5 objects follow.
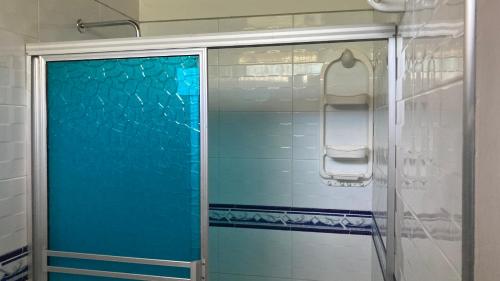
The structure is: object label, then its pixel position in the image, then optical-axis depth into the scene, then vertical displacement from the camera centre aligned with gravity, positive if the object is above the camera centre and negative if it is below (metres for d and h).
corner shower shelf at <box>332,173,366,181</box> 2.16 -0.20
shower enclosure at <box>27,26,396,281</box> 1.47 -0.03
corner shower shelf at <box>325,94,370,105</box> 2.11 +0.19
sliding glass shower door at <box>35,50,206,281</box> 1.50 -0.11
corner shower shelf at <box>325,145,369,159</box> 2.12 -0.07
